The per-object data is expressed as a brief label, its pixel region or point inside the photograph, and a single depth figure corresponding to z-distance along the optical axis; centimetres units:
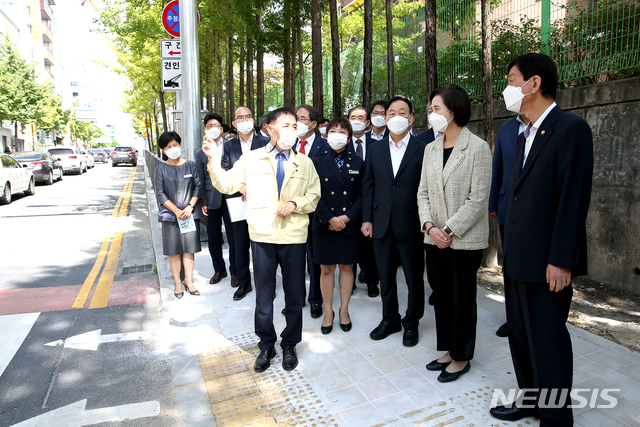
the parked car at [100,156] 5041
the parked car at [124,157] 3919
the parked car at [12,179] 1436
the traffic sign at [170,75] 909
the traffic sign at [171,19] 973
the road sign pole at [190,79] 740
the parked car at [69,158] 2745
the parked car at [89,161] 3510
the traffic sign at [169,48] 898
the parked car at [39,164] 2012
